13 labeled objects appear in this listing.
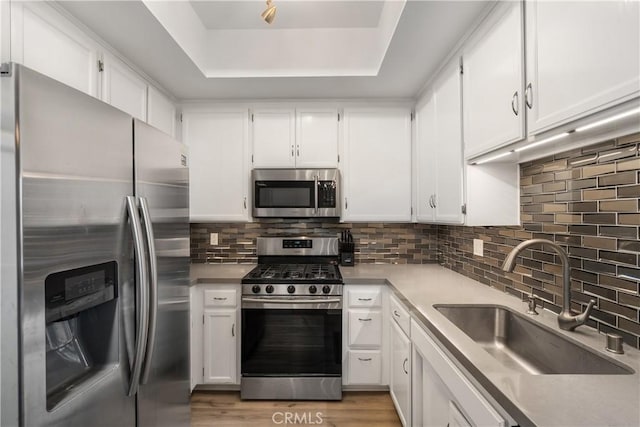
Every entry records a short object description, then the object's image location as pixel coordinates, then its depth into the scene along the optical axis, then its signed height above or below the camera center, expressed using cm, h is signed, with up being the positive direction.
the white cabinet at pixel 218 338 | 234 -88
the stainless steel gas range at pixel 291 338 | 228 -86
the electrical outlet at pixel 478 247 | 212 -19
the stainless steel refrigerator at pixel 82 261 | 74 -12
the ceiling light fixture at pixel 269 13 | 144 +95
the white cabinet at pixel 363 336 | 234 -87
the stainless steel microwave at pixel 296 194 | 261 +21
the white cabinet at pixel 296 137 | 267 +69
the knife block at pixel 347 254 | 280 -31
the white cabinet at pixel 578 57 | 79 +47
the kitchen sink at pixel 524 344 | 108 -52
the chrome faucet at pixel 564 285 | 120 -26
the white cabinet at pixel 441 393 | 95 -65
